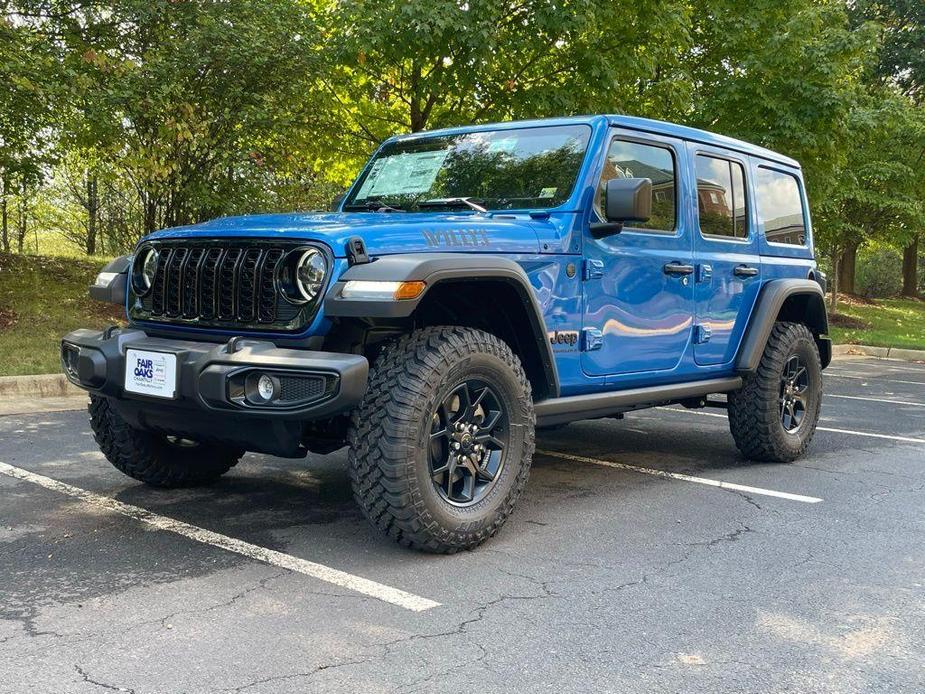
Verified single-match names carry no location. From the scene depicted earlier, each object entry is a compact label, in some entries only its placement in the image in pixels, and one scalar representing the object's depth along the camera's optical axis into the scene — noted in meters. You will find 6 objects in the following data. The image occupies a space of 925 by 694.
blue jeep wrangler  3.70
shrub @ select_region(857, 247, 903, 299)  31.92
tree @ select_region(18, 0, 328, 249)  10.85
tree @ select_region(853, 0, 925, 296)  23.98
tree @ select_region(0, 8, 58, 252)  9.84
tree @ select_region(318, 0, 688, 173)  10.61
